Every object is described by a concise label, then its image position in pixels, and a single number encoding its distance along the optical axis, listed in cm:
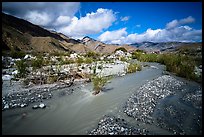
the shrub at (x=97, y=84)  685
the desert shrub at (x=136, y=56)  2922
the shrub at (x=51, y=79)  828
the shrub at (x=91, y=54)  2617
